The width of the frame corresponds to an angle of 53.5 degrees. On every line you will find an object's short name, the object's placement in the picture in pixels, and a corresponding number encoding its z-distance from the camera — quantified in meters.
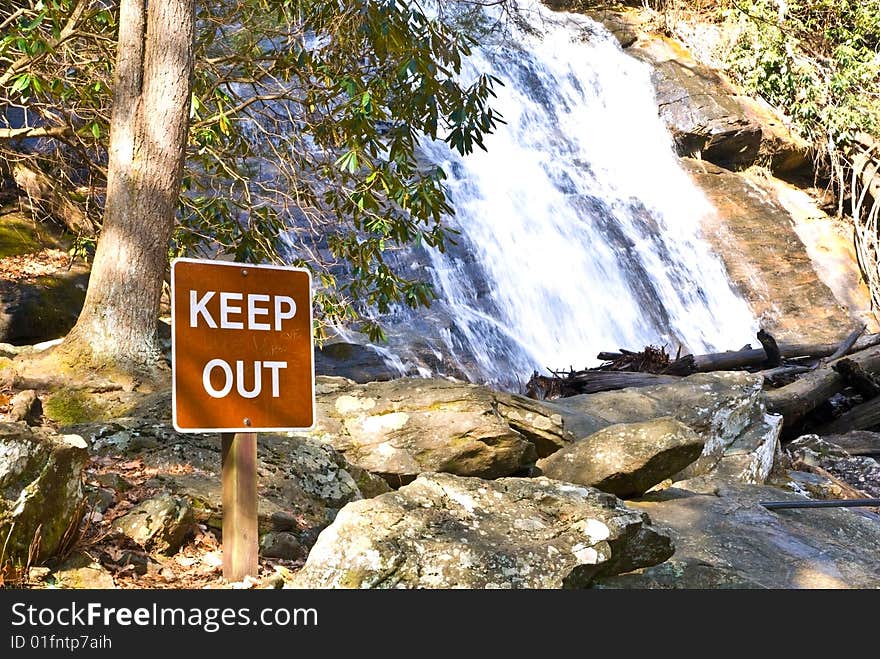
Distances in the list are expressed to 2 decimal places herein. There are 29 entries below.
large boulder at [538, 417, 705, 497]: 5.29
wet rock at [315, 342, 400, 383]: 10.34
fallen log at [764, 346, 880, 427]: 10.34
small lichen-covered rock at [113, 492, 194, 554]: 3.60
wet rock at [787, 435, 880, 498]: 8.77
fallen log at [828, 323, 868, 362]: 12.42
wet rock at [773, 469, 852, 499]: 7.53
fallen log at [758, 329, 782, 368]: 12.12
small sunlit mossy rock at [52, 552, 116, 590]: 3.09
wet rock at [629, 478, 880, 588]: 4.27
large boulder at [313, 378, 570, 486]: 5.58
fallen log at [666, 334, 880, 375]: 11.57
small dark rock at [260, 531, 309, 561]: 3.82
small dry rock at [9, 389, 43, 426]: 4.84
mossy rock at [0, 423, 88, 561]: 2.93
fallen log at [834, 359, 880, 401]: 11.10
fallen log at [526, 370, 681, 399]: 10.16
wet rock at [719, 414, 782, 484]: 7.18
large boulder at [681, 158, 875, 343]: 18.12
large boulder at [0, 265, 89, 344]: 8.41
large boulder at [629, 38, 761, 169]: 21.11
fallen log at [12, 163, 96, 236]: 9.69
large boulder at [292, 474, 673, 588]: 3.05
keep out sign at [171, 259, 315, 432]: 2.84
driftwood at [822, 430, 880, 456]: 9.84
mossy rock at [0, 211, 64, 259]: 9.73
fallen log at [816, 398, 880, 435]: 10.88
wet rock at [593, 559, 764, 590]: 3.79
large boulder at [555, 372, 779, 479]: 7.51
